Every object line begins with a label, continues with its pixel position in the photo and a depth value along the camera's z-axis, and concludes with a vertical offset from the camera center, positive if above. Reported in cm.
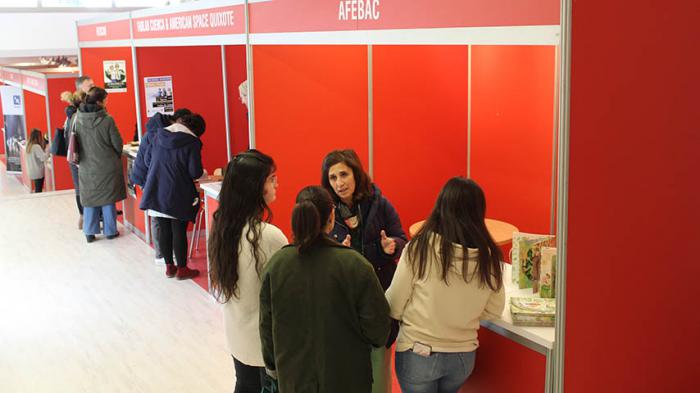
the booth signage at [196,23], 480 +46
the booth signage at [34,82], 1028 +14
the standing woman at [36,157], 1074 -89
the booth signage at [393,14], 264 +31
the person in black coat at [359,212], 353 -57
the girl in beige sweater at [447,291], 262 -71
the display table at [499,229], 466 -90
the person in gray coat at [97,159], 706 -62
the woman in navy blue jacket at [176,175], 584 -64
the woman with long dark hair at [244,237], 283 -54
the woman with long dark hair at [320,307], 252 -72
